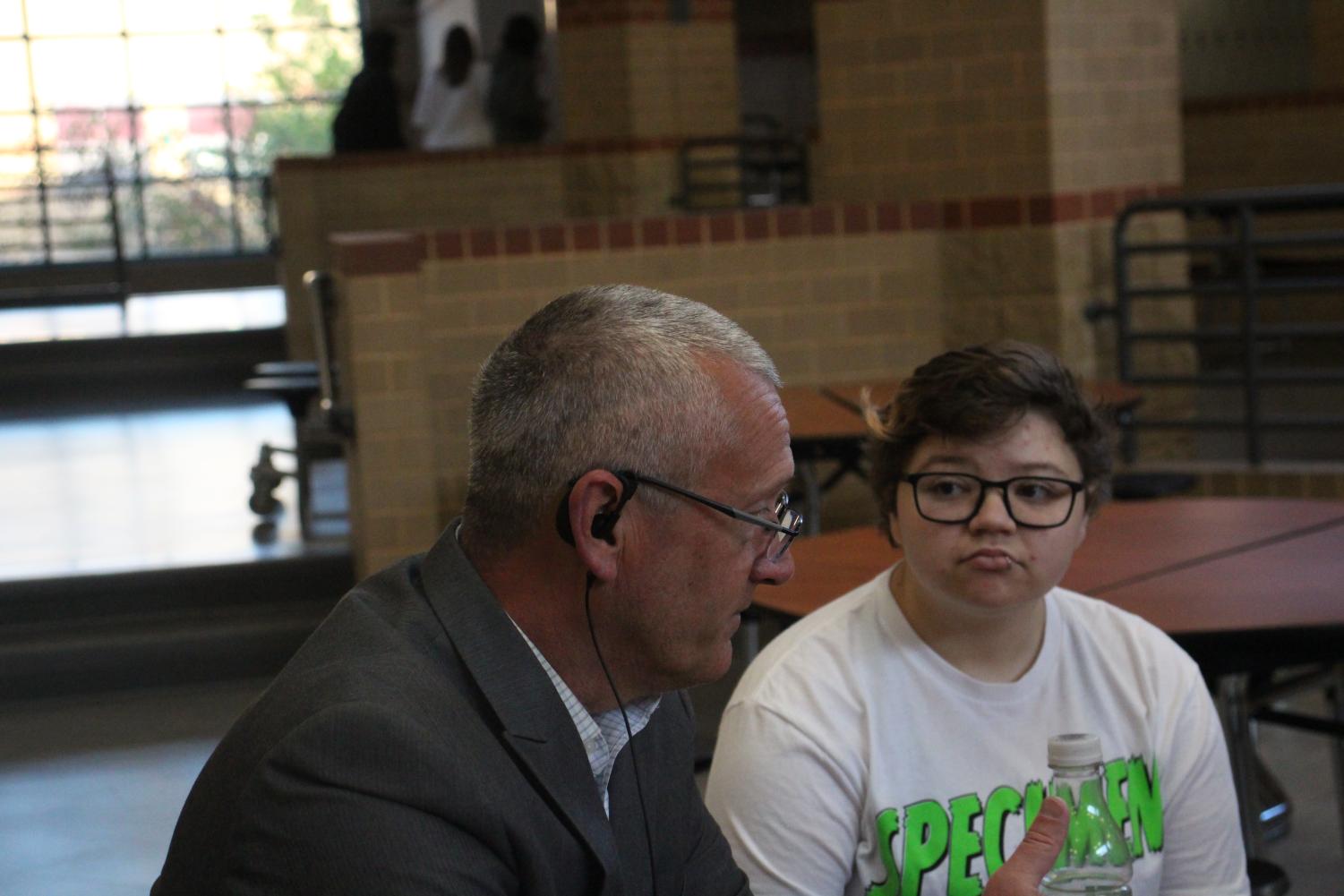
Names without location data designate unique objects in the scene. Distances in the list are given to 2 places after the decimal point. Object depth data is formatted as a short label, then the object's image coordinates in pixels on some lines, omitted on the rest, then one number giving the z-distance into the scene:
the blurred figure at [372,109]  19.62
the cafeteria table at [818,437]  7.70
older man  2.16
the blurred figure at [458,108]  20.86
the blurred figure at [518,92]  20.35
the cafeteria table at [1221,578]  4.74
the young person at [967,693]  3.64
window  30.21
